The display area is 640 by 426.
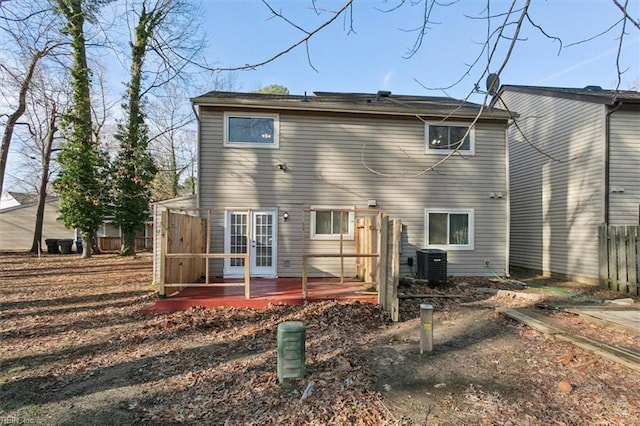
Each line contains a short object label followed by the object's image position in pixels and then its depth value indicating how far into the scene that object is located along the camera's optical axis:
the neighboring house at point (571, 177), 9.30
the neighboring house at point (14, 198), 34.73
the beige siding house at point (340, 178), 9.27
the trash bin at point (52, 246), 19.08
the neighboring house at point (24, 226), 24.33
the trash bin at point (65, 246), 18.94
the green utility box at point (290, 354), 3.70
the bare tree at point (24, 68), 9.20
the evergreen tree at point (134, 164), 14.95
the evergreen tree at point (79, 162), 14.21
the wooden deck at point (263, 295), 6.66
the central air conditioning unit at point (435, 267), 8.80
